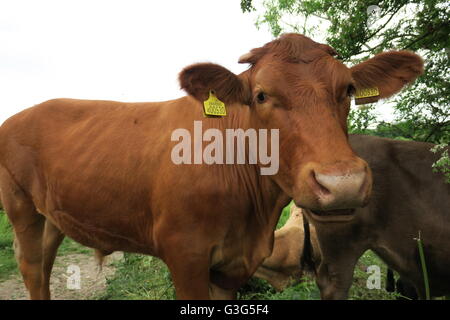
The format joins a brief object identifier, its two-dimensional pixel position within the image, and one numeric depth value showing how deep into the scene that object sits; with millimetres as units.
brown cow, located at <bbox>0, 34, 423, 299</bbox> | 2043
